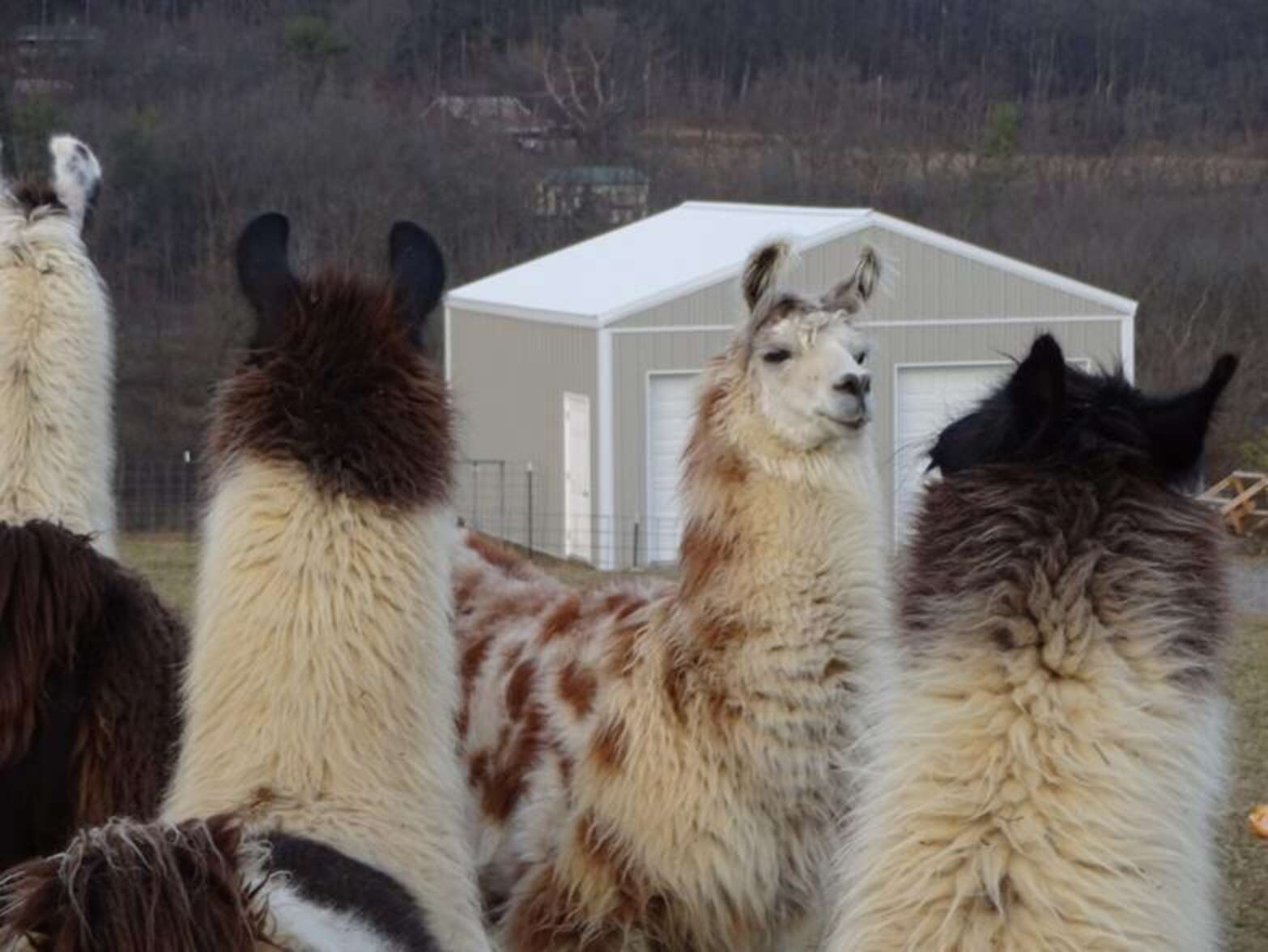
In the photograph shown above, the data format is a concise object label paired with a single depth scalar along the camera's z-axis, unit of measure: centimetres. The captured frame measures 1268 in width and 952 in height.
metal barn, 2802
